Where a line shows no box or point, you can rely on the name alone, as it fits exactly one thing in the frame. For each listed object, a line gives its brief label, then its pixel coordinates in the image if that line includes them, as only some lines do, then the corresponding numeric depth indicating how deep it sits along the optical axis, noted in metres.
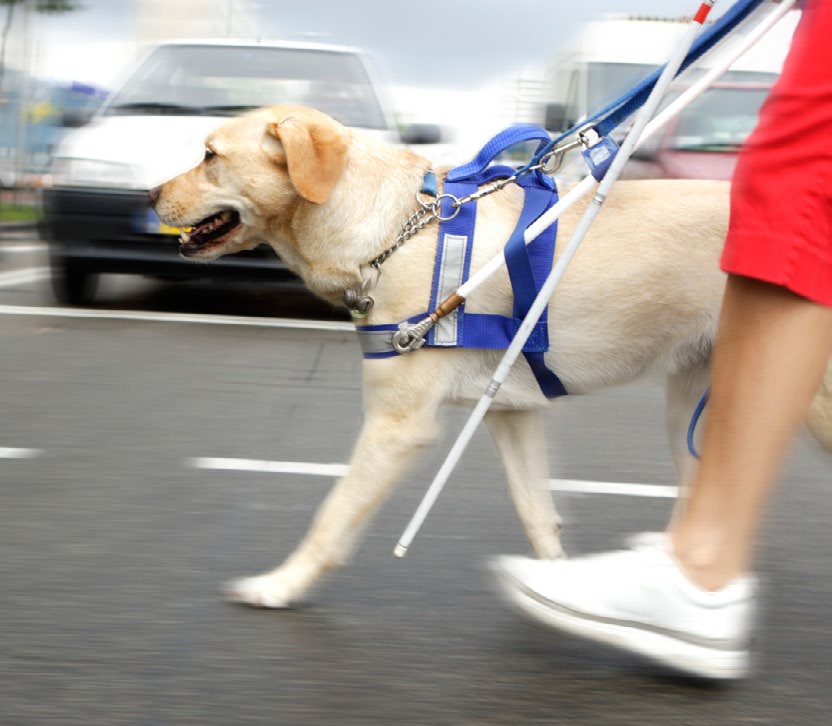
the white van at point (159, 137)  8.27
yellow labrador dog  3.23
